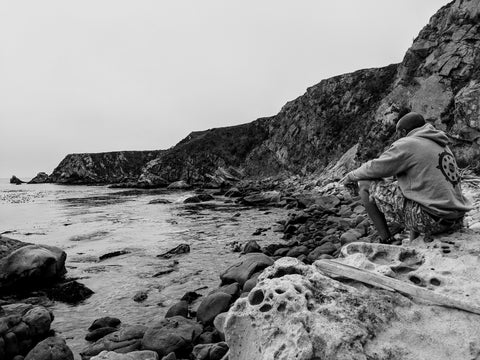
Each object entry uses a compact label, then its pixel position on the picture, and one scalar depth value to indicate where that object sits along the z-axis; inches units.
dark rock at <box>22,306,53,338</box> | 226.8
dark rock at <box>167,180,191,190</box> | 2447.1
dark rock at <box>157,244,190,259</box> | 449.5
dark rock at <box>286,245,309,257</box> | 381.7
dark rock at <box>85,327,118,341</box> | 230.9
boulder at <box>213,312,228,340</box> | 203.0
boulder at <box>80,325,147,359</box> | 200.8
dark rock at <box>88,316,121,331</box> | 245.8
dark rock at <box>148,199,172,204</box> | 1286.9
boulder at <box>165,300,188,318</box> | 254.5
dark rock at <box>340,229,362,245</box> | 378.6
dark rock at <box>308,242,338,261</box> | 342.0
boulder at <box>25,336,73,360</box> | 191.3
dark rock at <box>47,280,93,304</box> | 310.9
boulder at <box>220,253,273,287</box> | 296.8
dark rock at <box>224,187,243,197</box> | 1486.7
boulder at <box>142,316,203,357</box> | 193.5
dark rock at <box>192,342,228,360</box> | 169.2
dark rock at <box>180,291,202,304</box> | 291.2
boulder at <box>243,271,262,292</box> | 262.2
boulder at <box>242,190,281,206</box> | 1075.9
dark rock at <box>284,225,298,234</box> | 553.0
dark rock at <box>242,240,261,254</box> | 427.5
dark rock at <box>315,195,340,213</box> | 754.1
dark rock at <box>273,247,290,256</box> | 402.6
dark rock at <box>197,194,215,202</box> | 1321.6
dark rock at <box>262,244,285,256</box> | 422.6
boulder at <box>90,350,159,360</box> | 166.2
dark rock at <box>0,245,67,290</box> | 331.9
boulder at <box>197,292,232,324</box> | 236.9
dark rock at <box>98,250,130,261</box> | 452.5
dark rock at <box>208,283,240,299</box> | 262.7
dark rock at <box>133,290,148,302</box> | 301.0
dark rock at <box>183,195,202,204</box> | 1263.5
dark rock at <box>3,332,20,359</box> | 203.8
